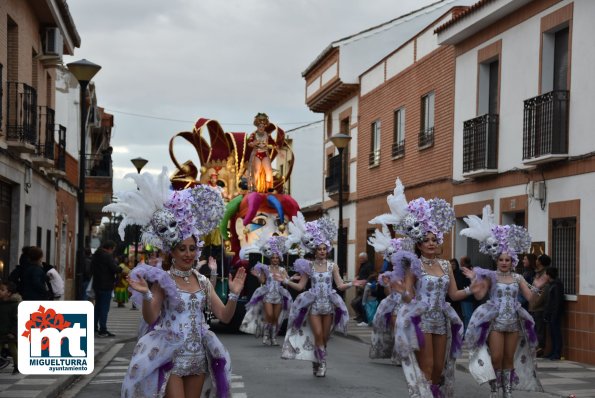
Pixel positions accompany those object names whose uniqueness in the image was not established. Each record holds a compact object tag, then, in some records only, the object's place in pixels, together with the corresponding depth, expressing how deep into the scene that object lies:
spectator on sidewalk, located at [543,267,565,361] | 18.28
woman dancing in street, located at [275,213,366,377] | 15.15
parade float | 22.34
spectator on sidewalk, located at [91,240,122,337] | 21.09
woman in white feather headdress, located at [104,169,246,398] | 8.26
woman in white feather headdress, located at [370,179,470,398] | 10.84
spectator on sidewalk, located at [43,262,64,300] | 16.81
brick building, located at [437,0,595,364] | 18.61
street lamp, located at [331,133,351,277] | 26.89
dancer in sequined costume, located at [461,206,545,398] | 12.34
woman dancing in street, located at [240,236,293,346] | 20.19
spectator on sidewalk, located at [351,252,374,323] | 26.61
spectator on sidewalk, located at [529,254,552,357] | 18.09
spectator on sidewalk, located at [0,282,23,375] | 14.04
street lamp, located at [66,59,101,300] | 19.14
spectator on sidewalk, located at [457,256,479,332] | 21.39
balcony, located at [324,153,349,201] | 36.25
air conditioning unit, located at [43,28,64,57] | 26.22
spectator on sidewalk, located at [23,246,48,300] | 16.08
